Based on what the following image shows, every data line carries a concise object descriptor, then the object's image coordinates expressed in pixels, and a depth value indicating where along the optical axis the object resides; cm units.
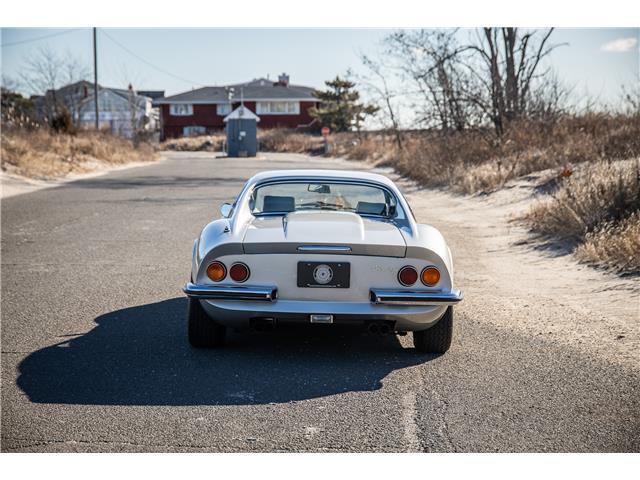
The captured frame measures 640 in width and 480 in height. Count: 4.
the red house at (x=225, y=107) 8900
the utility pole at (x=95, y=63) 4894
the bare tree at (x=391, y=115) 3530
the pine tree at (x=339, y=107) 7894
